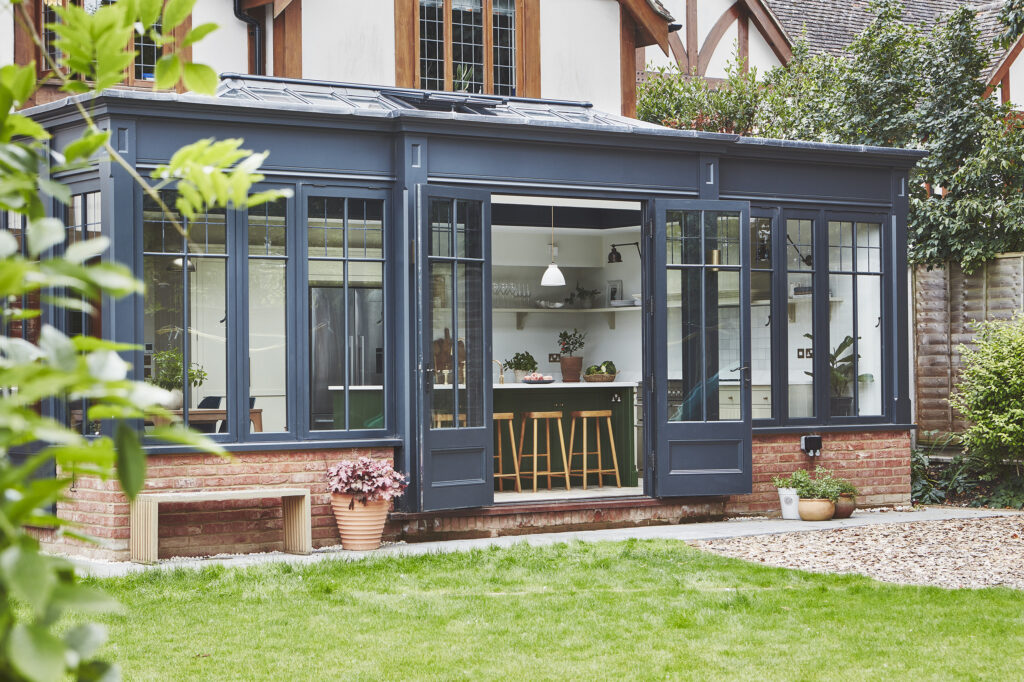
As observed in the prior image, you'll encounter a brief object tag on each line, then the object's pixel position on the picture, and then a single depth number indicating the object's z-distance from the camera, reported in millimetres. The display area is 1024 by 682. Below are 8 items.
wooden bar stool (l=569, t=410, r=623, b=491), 11725
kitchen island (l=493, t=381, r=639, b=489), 11703
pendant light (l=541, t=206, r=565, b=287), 12602
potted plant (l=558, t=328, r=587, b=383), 13086
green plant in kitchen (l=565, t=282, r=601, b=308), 13977
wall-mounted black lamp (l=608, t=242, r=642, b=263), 13773
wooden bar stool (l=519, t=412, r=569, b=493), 11461
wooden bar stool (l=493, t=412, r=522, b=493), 11297
